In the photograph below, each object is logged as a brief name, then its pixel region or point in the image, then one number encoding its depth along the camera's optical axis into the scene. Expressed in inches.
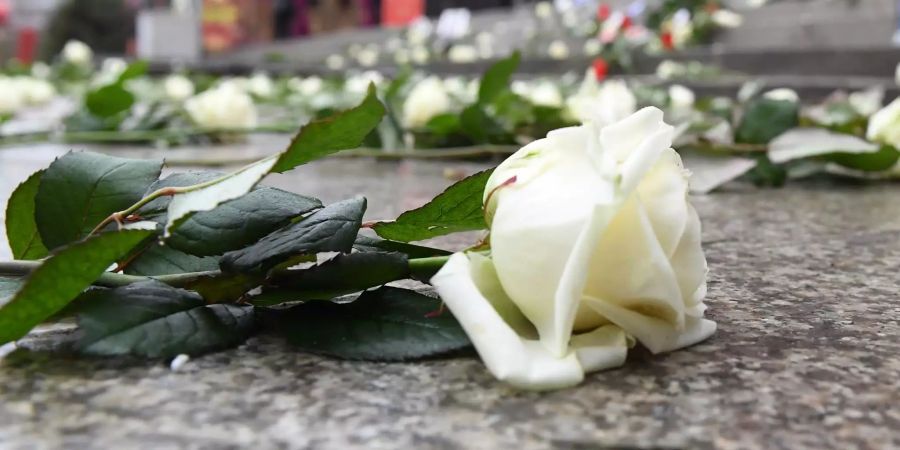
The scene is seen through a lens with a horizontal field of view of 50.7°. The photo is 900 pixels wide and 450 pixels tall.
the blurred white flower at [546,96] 57.9
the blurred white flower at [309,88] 99.9
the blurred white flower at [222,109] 59.9
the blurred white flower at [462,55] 197.8
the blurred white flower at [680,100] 71.2
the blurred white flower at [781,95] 50.8
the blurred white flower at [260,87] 108.1
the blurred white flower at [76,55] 174.1
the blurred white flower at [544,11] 268.2
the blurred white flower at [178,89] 91.0
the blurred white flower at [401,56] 221.7
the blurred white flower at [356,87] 89.3
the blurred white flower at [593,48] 164.3
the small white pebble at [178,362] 15.4
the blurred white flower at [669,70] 146.9
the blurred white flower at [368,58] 239.0
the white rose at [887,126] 41.2
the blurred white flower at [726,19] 197.3
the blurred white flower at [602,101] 51.8
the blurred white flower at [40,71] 163.8
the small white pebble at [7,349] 16.4
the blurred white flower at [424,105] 53.6
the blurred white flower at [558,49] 203.3
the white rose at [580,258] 12.9
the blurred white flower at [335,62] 250.5
